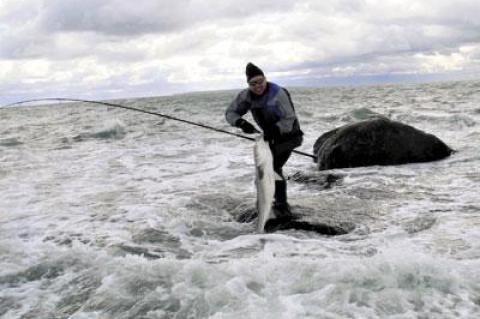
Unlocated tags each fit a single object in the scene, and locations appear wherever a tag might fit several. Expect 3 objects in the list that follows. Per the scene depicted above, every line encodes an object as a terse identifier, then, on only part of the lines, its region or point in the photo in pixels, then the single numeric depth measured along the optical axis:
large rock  12.25
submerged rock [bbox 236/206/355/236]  7.29
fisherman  7.18
